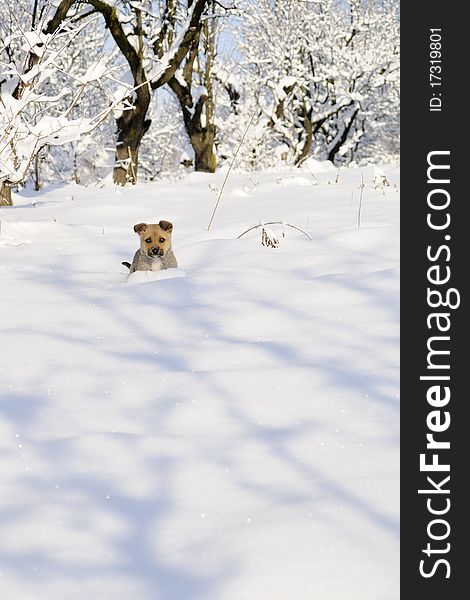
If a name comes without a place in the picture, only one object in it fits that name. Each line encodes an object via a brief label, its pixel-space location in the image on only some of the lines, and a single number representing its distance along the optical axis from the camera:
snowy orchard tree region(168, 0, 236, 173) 17.77
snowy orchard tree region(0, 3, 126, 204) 5.89
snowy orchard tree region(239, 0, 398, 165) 27.66
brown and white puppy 4.48
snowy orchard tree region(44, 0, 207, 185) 13.26
